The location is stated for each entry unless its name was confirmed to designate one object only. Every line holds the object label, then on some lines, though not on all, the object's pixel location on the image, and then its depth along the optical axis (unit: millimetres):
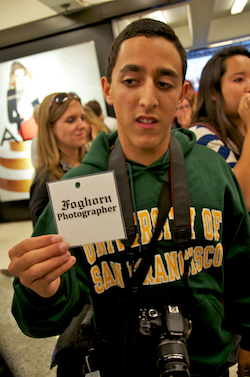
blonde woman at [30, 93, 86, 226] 1671
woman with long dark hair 1213
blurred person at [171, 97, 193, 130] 2979
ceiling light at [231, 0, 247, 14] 1985
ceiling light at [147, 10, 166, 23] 3132
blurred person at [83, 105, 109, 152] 2861
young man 720
